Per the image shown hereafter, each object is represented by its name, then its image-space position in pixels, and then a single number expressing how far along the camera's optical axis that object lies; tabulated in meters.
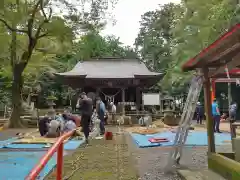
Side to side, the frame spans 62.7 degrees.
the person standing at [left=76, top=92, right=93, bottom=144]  6.47
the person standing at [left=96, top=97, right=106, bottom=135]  8.22
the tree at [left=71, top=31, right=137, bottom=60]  19.41
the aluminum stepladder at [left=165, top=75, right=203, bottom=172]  3.96
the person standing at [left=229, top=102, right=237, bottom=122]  9.60
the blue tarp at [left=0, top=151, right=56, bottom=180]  3.59
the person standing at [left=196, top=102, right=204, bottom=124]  14.11
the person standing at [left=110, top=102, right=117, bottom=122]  13.67
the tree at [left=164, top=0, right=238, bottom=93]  8.66
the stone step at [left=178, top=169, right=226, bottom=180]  3.28
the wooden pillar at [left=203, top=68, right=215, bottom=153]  3.87
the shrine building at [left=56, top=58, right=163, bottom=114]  14.88
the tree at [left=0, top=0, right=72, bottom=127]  10.65
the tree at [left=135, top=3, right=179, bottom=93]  23.42
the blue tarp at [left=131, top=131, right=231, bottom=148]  6.34
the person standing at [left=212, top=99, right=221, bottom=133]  8.40
